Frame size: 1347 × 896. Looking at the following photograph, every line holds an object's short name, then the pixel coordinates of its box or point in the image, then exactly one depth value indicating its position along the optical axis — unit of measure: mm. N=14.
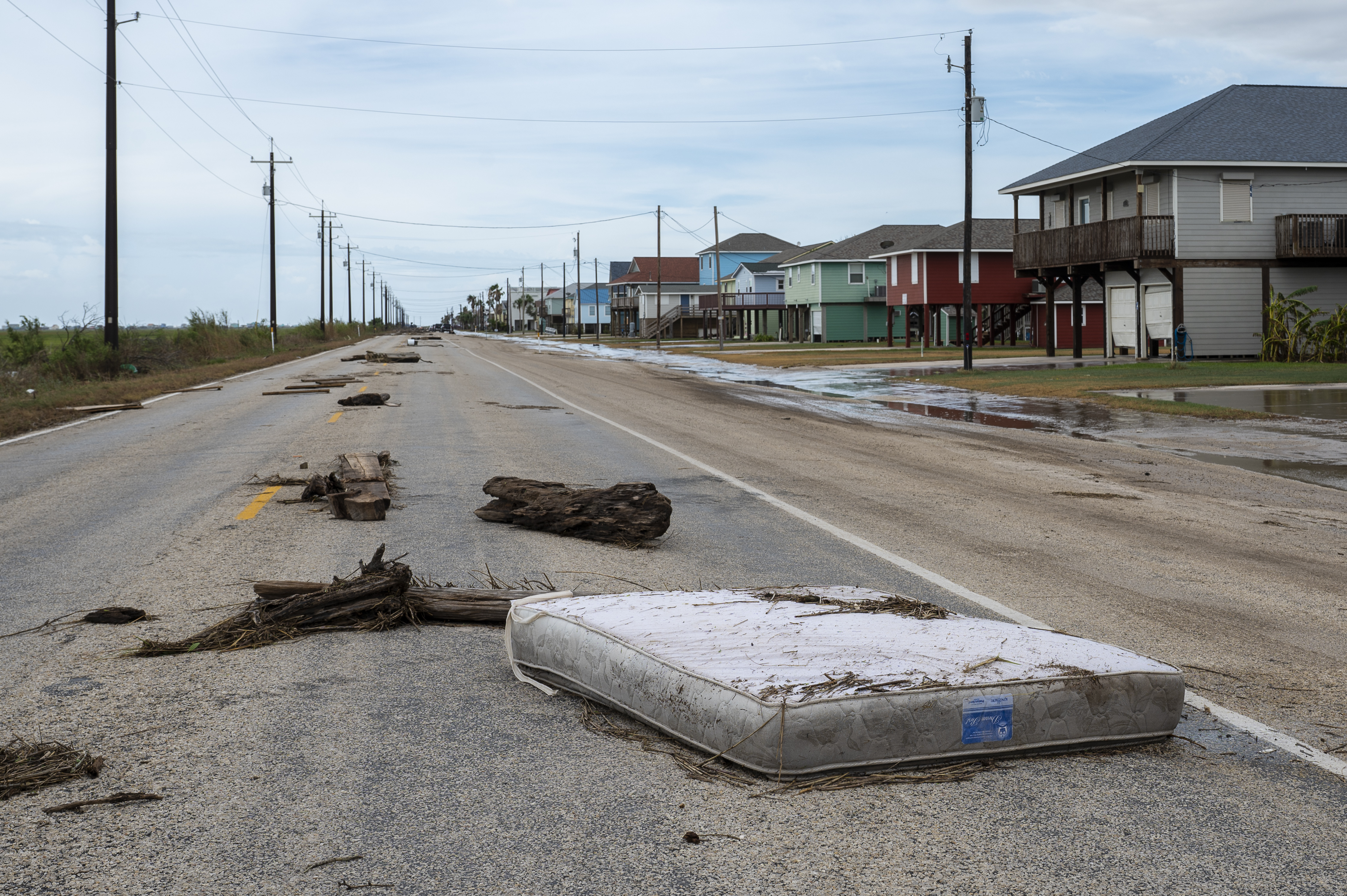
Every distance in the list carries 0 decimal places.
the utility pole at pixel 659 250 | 70250
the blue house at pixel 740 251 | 102500
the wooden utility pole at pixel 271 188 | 63750
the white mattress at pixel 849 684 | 3859
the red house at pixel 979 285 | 54469
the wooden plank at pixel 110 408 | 20312
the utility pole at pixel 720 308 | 67438
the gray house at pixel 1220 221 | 33812
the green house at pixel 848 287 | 68250
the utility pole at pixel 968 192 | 31734
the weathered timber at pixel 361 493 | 8781
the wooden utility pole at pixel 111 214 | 30797
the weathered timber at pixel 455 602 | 5883
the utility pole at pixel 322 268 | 87688
